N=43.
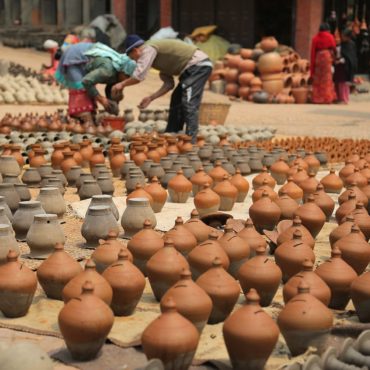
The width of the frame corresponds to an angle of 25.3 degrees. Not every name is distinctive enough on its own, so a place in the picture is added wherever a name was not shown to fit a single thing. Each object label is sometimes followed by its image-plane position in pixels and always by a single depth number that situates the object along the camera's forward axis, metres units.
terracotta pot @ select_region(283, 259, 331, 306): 3.80
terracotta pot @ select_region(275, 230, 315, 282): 4.38
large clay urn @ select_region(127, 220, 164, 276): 4.48
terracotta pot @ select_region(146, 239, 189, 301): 4.07
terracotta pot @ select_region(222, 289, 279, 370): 3.25
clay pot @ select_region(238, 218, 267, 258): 4.68
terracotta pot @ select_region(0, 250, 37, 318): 3.86
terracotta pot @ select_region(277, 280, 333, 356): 3.45
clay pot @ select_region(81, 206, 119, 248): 5.17
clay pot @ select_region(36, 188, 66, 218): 5.96
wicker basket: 12.77
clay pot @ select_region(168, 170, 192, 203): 6.82
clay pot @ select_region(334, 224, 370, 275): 4.54
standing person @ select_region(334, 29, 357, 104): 18.38
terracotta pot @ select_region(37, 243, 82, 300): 4.11
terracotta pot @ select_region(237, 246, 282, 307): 4.07
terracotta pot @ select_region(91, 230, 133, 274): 4.30
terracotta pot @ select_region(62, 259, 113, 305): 3.71
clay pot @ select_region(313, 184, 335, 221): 6.08
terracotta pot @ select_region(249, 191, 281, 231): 5.68
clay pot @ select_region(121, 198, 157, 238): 5.43
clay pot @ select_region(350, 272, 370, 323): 3.92
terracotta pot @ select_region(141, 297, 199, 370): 3.14
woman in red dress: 17.64
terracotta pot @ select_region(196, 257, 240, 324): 3.81
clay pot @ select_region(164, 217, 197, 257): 4.59
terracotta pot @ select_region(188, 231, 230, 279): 4.23
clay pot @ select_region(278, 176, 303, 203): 6.48
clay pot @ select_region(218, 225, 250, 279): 4.46
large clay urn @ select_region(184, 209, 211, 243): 4.89
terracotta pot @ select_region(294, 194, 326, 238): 5.50
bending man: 9.34
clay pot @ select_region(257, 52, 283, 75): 19.00
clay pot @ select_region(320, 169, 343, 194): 7.22
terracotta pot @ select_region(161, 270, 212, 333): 3.52
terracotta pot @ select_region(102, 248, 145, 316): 3.89
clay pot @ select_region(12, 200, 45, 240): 5.33
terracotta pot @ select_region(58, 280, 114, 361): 3.35
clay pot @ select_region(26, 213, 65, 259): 4.84
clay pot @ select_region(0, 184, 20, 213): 6.05
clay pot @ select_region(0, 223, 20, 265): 4.45
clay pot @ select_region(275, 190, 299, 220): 5.85
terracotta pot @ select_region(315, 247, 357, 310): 4.08
